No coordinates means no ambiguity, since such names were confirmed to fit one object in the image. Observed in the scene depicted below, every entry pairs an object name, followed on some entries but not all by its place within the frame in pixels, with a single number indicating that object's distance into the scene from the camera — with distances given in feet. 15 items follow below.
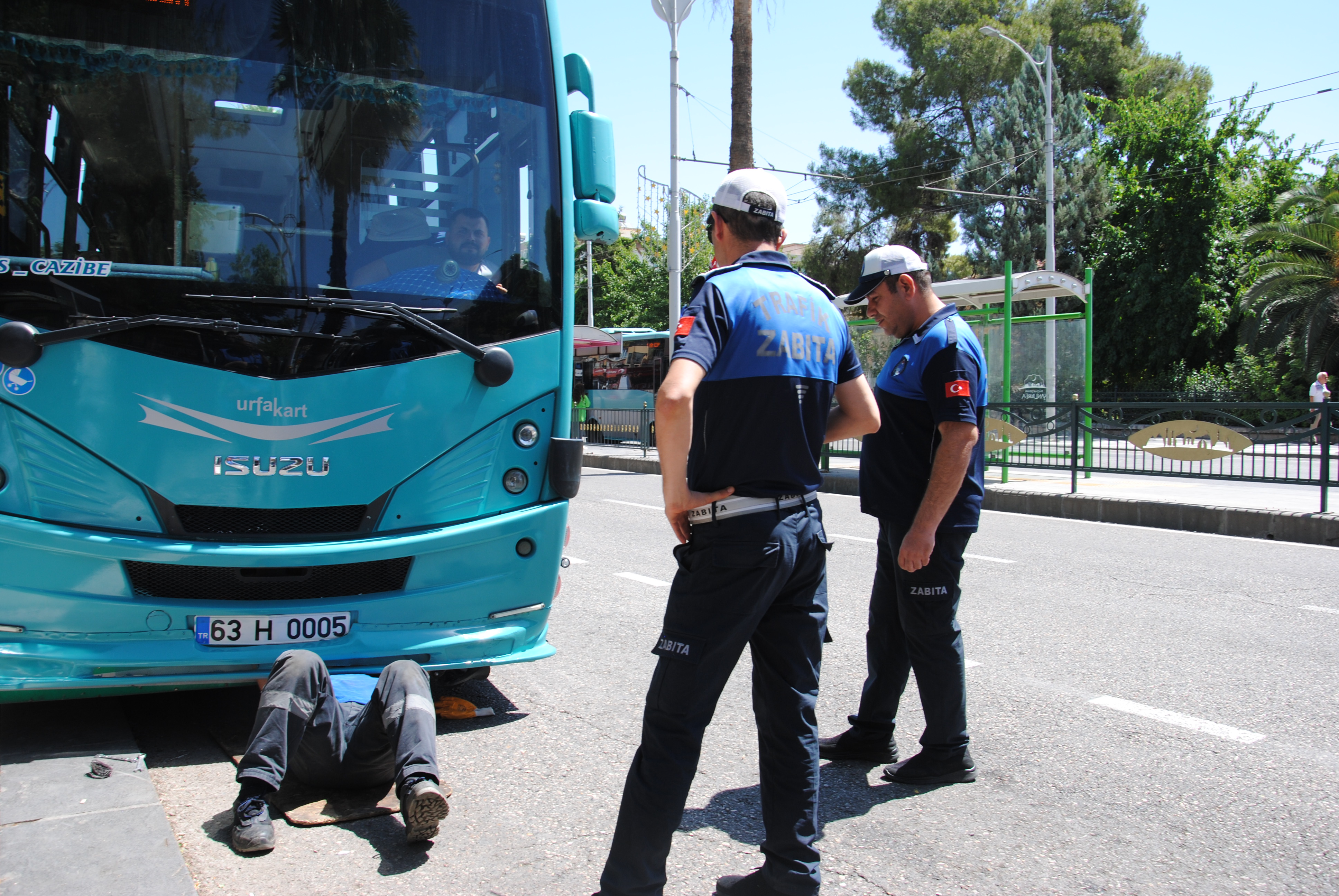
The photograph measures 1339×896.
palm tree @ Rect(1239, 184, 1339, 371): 88.74
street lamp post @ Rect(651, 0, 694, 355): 77.15
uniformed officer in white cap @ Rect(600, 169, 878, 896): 8.52
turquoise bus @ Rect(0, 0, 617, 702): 12.39
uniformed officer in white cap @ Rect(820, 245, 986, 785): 11.52
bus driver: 13.69
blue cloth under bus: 11.94
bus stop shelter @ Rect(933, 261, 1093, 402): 48.06
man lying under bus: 10.26
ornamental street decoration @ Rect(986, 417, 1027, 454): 45.29
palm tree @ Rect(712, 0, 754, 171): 61.16
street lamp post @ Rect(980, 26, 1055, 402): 91.15
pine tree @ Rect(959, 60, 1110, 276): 115.03
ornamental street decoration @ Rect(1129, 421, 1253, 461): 36.91
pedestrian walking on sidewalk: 74.90
